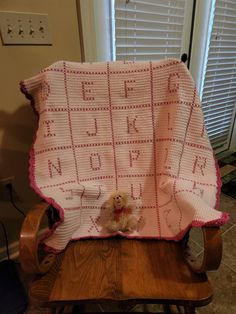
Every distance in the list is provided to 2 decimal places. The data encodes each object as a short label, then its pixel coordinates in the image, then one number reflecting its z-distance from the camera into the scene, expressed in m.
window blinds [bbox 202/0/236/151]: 1.63
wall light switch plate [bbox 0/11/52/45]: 0.85
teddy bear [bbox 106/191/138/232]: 0.83
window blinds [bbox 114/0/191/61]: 1.15
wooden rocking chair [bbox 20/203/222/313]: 0.58
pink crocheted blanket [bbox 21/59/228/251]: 0.77
